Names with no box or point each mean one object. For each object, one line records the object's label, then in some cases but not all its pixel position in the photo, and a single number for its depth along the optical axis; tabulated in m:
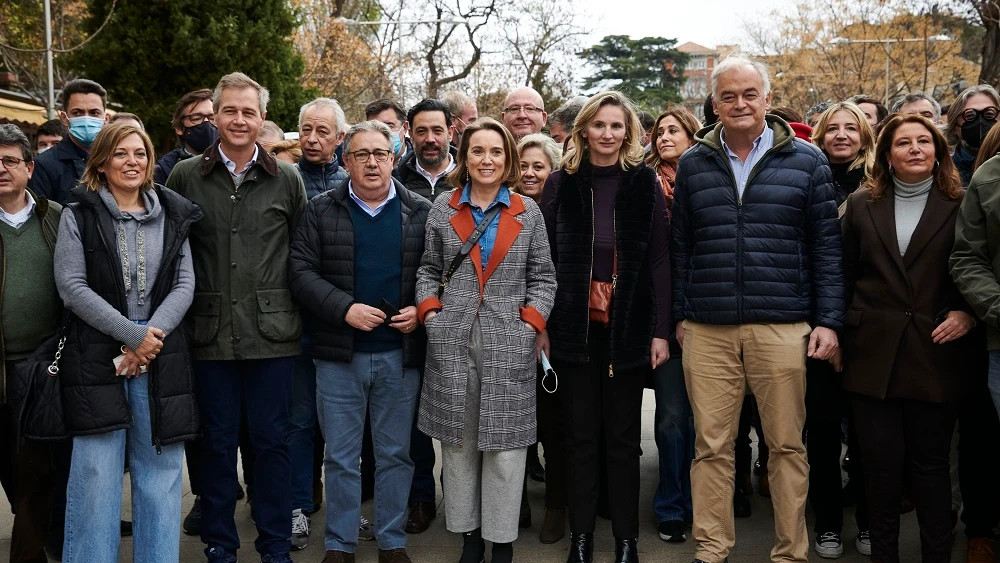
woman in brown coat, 4.36
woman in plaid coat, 4.56
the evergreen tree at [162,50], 14.79
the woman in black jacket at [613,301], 4.71
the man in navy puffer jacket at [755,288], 4.44
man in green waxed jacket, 4.59
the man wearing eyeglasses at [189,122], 5.67
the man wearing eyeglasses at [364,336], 4.71
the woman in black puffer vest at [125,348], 4.18
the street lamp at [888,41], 25.75
